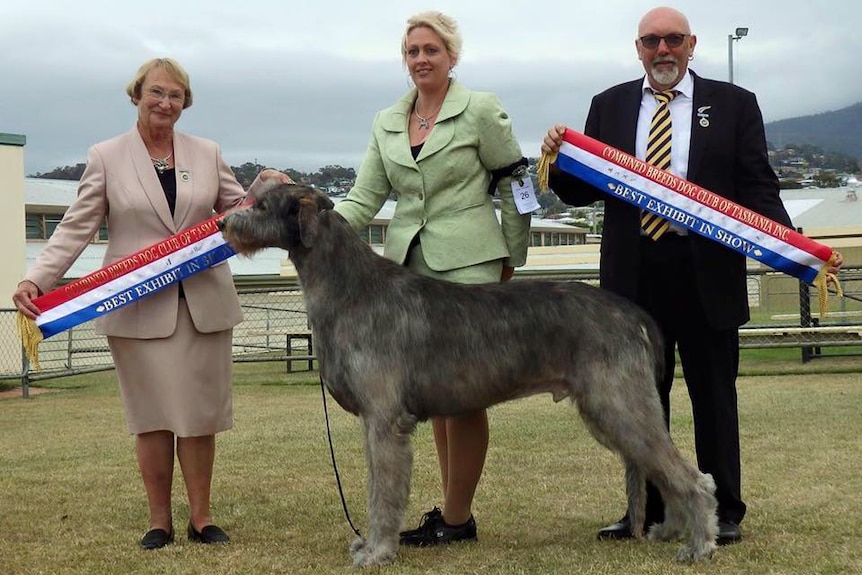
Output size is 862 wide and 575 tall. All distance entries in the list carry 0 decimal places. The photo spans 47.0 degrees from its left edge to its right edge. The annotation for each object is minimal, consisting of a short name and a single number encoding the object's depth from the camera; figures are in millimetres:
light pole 37438
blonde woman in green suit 5758
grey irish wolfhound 5242
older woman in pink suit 5883
